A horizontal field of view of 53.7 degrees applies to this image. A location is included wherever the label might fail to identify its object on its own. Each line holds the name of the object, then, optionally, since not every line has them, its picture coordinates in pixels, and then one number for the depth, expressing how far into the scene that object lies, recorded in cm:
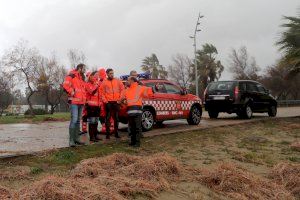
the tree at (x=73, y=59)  3582
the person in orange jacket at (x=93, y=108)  739
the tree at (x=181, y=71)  4680
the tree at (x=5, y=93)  3002
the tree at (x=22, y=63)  2192
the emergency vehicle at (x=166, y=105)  889
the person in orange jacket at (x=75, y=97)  664
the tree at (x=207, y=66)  4314
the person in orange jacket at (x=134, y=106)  685
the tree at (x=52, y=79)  2783
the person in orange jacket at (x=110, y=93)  739
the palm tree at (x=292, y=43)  1277
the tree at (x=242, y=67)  4398
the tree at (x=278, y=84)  3929
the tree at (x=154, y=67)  4909
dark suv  1201
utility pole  2398
